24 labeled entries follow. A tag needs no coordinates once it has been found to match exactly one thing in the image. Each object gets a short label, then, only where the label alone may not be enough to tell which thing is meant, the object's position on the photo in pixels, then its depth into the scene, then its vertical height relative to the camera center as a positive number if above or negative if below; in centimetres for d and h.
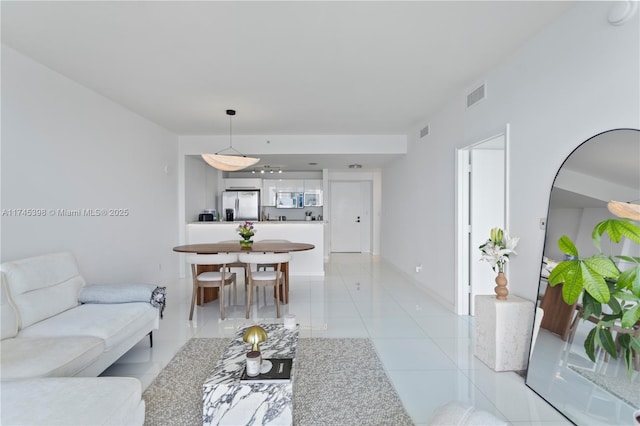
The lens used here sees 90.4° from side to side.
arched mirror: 175 -66
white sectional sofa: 141 -84
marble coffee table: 170 -102
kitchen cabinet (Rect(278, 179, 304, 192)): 851 +72
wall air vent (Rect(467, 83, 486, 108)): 331 +126
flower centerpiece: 430 -32
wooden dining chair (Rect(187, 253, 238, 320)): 380 -79
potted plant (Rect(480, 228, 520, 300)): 261 -34
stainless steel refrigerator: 752 +18
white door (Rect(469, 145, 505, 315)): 386 +8
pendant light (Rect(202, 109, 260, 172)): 426 +70
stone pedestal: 254 -98
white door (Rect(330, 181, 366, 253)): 923 -13
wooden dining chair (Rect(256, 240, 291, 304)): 447 -107
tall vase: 261 -63
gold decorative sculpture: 191 -76
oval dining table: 393 -48
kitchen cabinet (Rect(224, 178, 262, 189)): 804 +73
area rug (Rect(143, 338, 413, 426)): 200 -129
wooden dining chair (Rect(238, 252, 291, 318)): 393 -78
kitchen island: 612 -46
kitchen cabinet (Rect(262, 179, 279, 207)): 851 +54
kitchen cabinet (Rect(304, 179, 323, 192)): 862 +73
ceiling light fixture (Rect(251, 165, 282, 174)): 800 +110
